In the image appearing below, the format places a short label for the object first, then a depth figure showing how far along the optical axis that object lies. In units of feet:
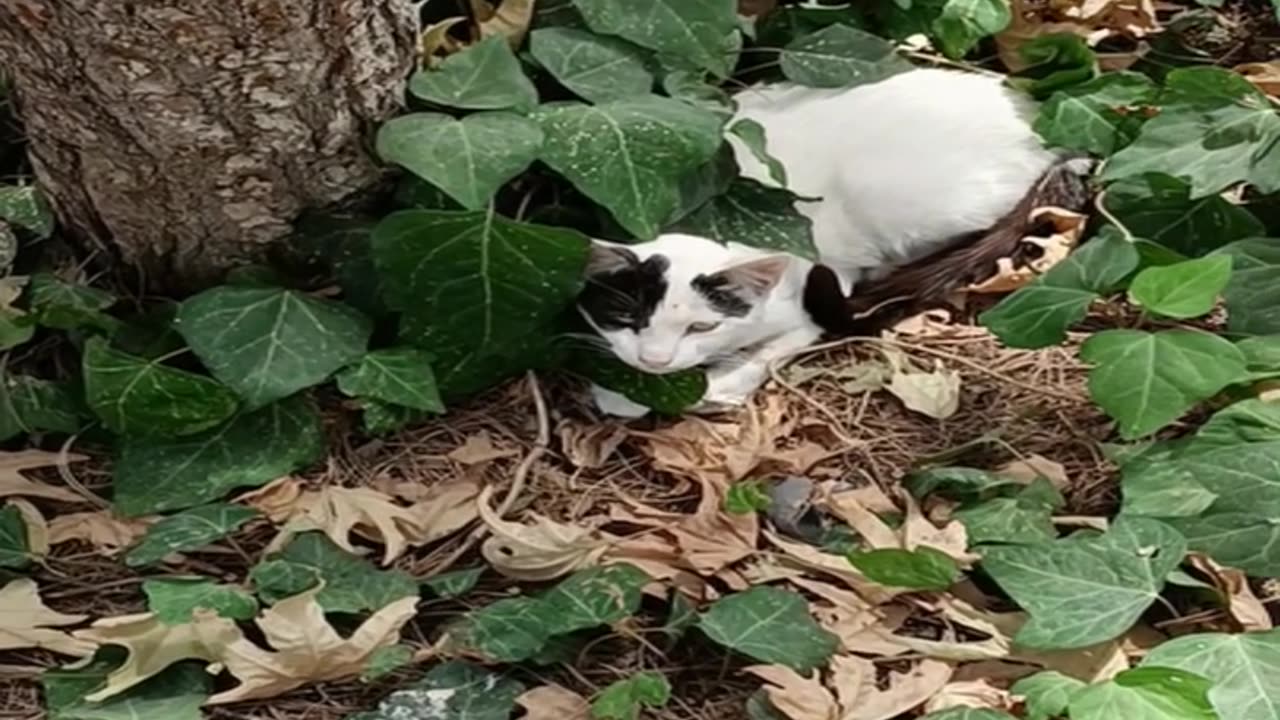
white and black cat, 6.66
